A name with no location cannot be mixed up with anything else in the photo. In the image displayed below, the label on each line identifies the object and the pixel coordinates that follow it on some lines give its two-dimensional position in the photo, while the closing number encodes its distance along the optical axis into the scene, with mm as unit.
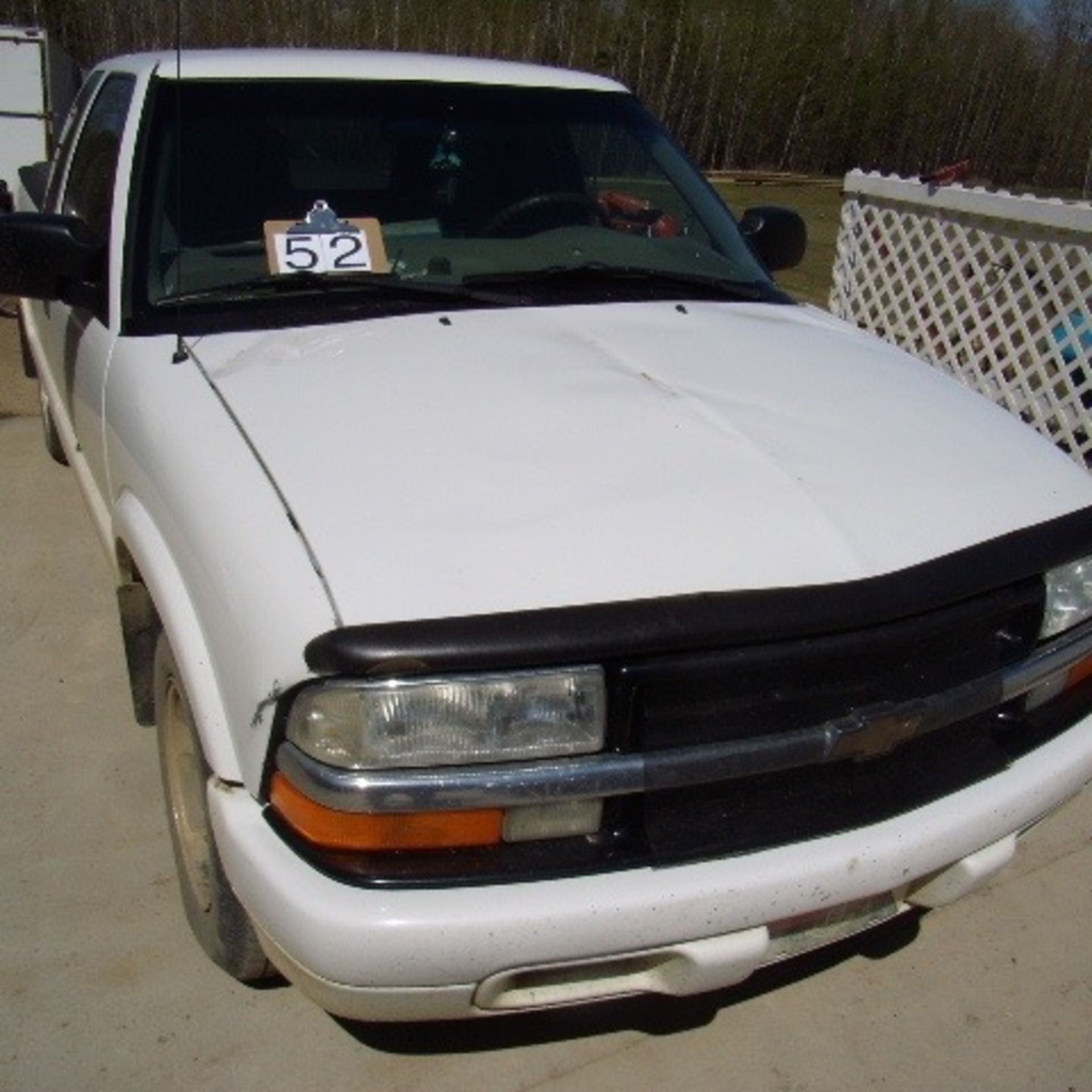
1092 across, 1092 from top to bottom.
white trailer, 11469
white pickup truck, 1789
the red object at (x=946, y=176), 7352
